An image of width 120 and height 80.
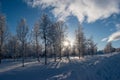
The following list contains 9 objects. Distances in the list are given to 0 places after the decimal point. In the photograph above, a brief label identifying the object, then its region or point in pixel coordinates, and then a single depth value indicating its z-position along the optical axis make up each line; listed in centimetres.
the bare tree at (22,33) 1755
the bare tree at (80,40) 2657
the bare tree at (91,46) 3629
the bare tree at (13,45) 2824
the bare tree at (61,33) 2317
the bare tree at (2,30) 2018
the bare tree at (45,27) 1865
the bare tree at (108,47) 4590
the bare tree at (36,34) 2245
